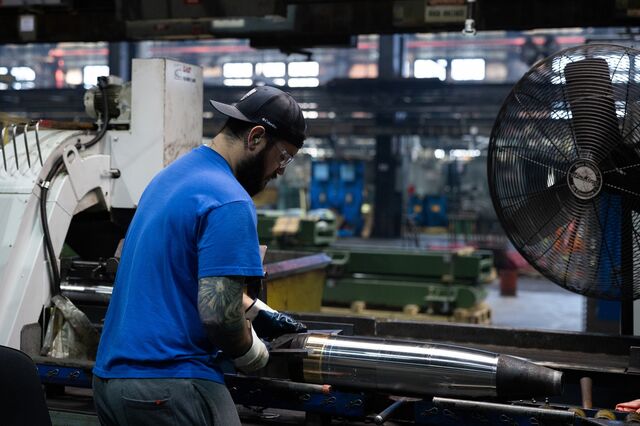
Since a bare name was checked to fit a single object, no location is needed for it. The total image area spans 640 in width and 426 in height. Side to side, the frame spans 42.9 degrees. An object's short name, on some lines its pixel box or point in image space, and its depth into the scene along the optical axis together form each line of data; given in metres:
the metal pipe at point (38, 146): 3.07
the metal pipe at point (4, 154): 3.14
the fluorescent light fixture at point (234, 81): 16.48
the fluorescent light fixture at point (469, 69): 17.72
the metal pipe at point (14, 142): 3.11
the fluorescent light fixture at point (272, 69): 17.67
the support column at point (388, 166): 14.66
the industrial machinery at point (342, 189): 16.62
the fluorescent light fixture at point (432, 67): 17.52
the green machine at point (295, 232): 8.34
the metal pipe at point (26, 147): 3.08
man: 1.70
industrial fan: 2.55
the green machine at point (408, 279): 7.36
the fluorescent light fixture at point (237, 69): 18.20
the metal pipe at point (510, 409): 2.17
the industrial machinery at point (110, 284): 2.28
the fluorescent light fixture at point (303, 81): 17.32
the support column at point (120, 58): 14.07
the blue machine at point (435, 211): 16.88
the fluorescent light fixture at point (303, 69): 18.05
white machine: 2.96
